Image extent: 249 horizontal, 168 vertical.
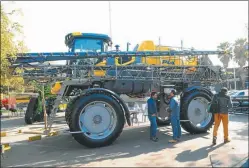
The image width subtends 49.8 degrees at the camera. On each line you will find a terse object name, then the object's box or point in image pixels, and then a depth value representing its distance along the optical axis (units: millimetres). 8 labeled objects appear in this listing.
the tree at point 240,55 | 41875
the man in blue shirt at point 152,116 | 8078
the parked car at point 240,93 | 21748
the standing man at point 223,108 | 7508
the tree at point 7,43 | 5754
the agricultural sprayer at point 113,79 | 7500
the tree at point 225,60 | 37750
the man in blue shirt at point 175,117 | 7838
